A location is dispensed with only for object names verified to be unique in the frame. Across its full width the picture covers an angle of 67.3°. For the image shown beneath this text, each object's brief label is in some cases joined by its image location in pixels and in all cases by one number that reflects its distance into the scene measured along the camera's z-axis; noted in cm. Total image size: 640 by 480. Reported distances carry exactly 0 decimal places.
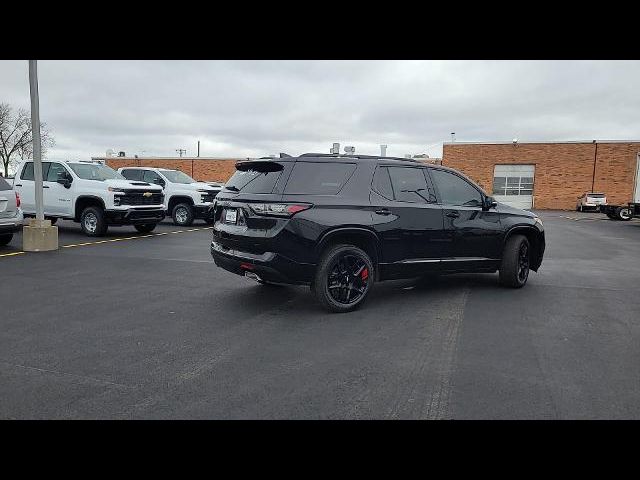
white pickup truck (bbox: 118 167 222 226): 1730
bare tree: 4709
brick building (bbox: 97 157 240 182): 4738
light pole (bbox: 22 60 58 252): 1012
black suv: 554
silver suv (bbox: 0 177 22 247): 1024
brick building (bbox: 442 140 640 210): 3728
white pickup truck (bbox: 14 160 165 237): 1283
